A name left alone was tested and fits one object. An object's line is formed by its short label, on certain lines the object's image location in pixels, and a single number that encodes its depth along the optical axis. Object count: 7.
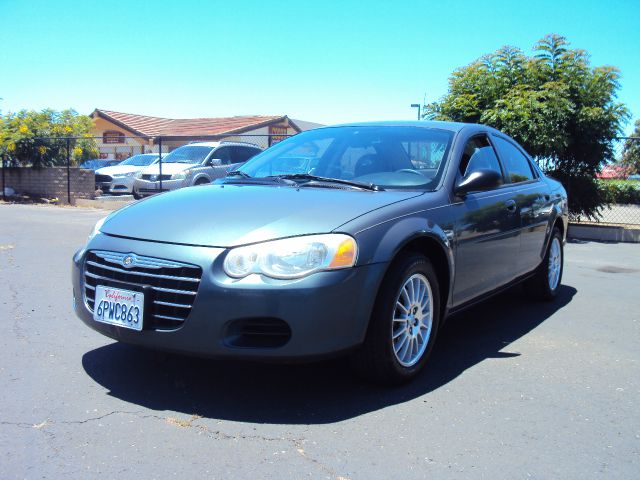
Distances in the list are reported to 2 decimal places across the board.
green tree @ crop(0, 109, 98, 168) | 18.11
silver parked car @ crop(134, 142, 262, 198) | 15.95
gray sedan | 3.14
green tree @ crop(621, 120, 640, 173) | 12.63
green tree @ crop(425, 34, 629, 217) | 11.46
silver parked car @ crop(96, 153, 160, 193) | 19.44
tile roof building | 39.34
